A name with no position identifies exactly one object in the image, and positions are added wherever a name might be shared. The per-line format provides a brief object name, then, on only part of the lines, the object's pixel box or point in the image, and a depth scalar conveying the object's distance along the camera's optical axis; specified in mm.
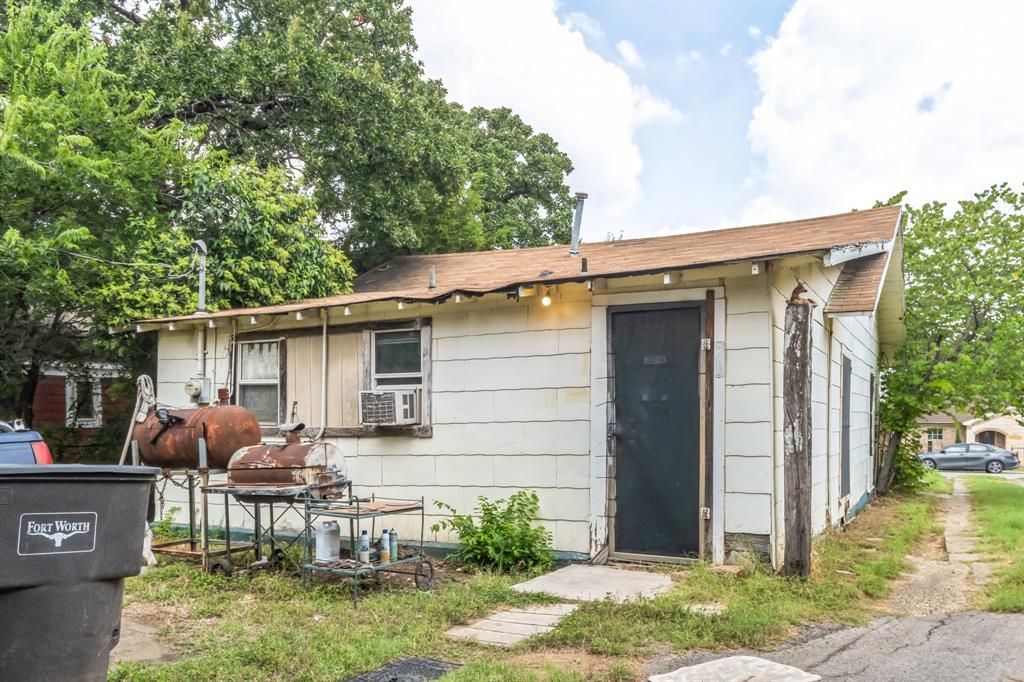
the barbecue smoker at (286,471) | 6484
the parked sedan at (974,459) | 30125
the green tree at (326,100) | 14820
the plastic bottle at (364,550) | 5906
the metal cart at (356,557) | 5891
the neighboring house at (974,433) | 39306
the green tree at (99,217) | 10891
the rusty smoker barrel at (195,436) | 7359
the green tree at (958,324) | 13352
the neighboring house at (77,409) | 13472
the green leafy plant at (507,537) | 6883
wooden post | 6043
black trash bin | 3195
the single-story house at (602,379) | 6445
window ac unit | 7934
